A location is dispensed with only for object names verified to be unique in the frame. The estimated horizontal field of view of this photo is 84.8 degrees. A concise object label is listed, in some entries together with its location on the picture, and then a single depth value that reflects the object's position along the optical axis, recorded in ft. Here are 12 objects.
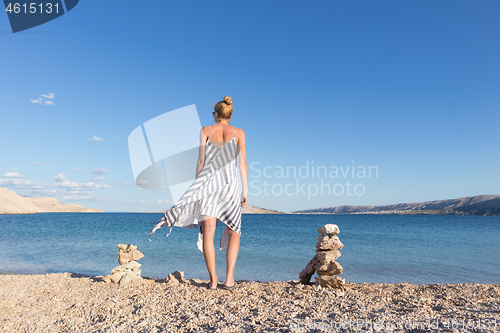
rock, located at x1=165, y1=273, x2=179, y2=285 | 16.28
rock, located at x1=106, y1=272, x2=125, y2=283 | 17.16
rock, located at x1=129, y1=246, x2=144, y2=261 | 18.94
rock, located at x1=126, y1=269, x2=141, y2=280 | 17.68
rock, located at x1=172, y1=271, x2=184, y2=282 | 17.47
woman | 14.19
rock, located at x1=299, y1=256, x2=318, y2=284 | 17.22
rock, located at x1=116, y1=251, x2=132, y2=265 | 18.65
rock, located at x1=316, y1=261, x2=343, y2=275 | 16.06
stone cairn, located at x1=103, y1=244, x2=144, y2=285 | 17.08
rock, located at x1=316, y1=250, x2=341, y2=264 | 16.58
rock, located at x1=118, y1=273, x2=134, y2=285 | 16.60
